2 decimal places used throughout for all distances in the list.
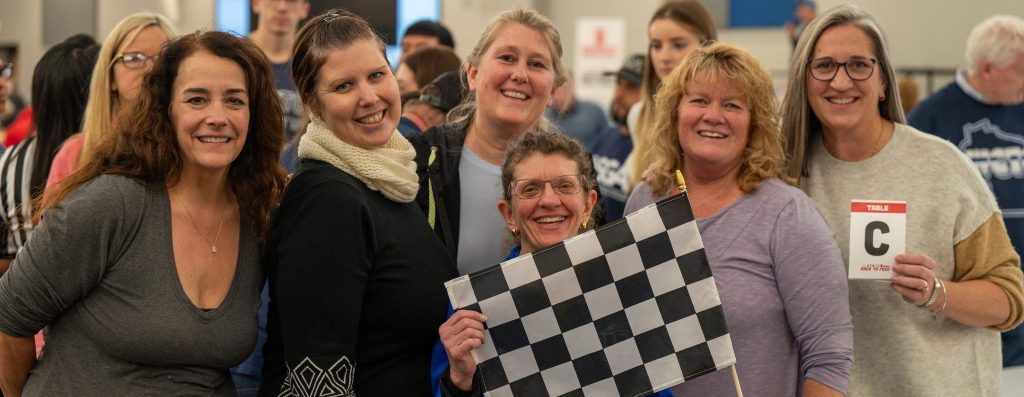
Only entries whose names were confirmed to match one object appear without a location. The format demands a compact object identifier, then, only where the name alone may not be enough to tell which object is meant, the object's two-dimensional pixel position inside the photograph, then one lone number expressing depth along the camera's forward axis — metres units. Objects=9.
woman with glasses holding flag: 2.70
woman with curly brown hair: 2.42
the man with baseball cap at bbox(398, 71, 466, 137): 4.16
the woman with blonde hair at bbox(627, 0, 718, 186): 4.84
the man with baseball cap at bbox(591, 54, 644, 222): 5.29
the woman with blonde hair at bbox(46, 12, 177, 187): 3.48
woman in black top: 2.42
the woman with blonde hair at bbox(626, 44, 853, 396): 2.72
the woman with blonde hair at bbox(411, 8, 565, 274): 3.08
